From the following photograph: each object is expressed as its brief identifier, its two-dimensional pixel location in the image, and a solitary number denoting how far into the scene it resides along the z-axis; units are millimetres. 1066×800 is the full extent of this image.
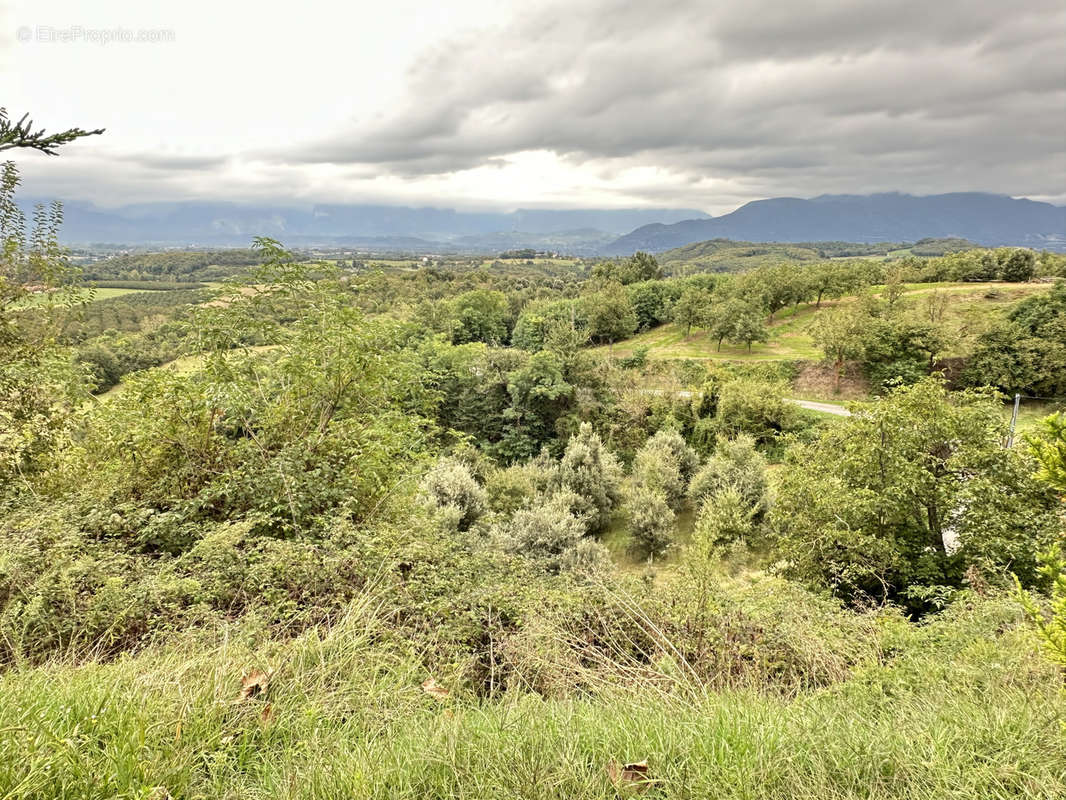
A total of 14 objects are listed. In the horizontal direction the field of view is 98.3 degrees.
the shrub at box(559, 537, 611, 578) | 12023
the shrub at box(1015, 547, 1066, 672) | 2158
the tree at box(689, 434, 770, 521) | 17062
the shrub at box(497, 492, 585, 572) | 12945
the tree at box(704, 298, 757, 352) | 34906
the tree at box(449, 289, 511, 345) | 48406
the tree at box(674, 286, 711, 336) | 40406
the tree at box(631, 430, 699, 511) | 18938
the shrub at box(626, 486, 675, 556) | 16328
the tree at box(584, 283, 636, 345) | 45438
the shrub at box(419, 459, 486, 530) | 15250
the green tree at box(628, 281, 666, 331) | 49094
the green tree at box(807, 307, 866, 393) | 27062
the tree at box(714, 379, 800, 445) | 24250
